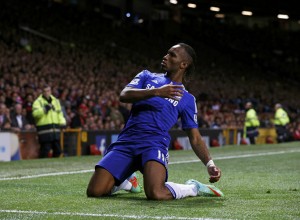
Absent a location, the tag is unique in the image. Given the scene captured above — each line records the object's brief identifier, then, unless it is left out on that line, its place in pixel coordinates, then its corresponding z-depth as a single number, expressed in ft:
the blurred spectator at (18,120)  62.95
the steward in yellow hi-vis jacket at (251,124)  102.17
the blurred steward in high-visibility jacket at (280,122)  110.52
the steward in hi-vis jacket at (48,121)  60.44
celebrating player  27.22
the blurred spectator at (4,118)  61.26
